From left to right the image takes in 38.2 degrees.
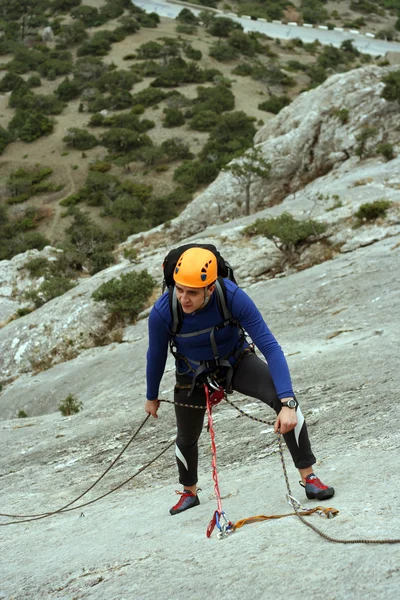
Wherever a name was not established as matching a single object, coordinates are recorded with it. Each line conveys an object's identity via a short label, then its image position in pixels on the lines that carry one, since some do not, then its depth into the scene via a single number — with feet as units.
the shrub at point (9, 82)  278.26
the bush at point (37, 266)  95.71
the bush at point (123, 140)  211.41
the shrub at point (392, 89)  117.50
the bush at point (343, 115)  117.39
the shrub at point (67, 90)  265.34
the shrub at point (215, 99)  230.89
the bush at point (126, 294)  63.93
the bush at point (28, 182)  195.42
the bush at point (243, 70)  274.77
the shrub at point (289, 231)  67.77
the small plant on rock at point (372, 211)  68.44
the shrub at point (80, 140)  218.59
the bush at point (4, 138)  224.94
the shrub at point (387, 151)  100.94
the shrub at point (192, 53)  286.66
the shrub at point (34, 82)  278.46
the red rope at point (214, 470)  12.69
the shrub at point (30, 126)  228.22
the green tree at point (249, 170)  109.29
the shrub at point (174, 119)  226.17
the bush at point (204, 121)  218.38
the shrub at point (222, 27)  323.37
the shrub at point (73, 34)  320.29
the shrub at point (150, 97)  246.27
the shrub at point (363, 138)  108.27
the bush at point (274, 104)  232.12
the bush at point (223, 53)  290.97
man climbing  13.02
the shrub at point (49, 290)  81.61
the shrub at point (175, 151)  202.80
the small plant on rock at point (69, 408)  36.32
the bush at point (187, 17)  343.67
